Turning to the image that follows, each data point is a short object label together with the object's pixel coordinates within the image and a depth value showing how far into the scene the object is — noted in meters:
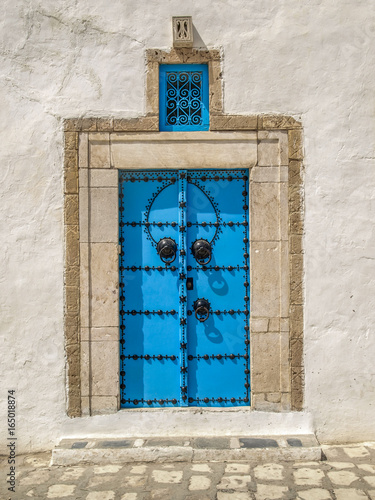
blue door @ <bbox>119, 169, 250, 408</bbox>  4.04
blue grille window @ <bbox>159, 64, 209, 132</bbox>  4.05
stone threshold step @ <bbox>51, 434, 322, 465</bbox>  3.69
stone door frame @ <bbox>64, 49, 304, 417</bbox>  3.96
